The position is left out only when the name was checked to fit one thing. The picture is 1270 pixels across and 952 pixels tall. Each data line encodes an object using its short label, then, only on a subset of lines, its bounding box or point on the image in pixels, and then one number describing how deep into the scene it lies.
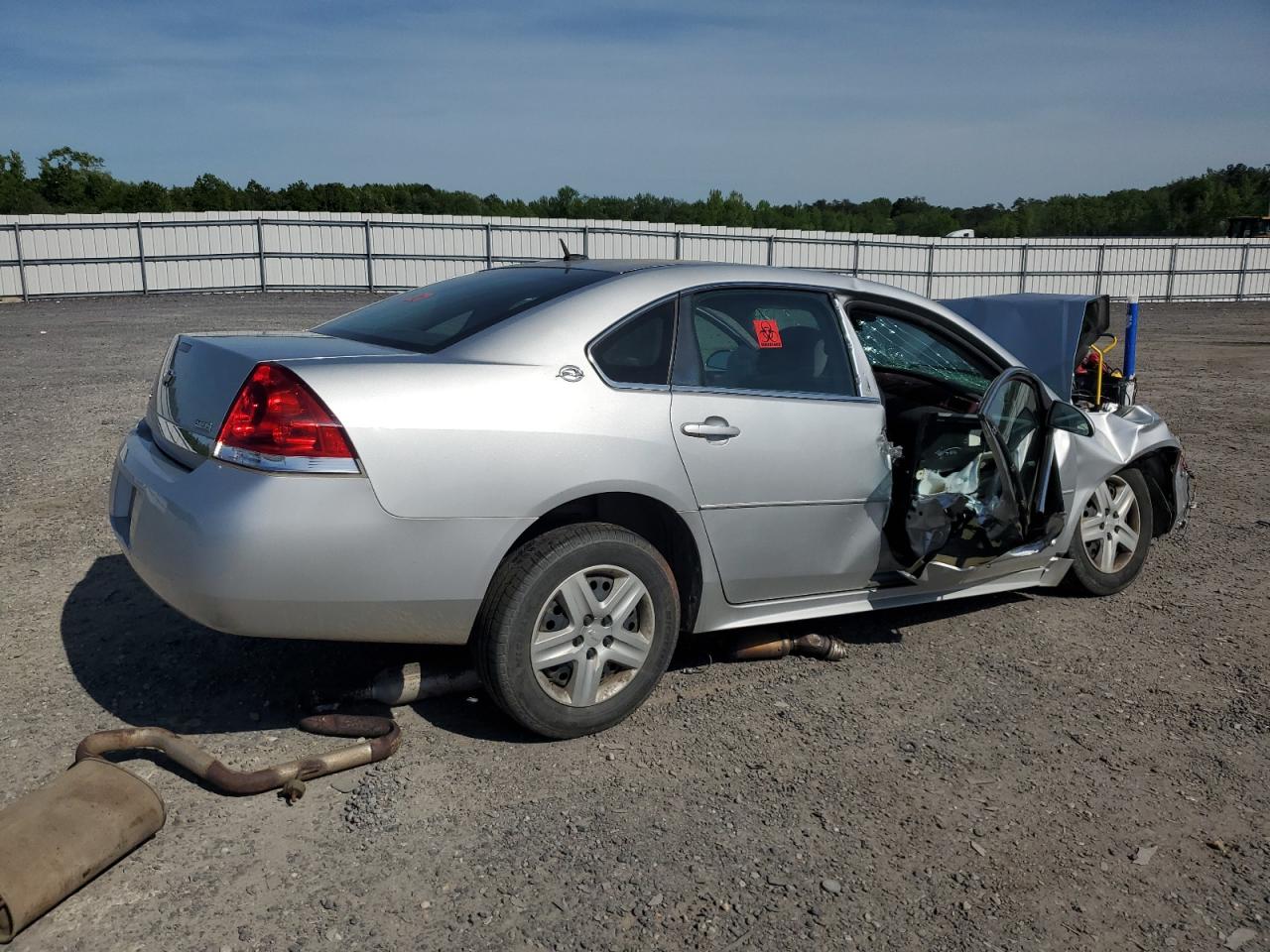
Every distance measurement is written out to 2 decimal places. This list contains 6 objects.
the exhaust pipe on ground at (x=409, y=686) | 3.80
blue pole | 5.64
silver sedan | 3.20
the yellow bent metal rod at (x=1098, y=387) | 5.52
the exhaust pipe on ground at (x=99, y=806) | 2.62
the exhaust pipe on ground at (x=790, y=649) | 4.42
